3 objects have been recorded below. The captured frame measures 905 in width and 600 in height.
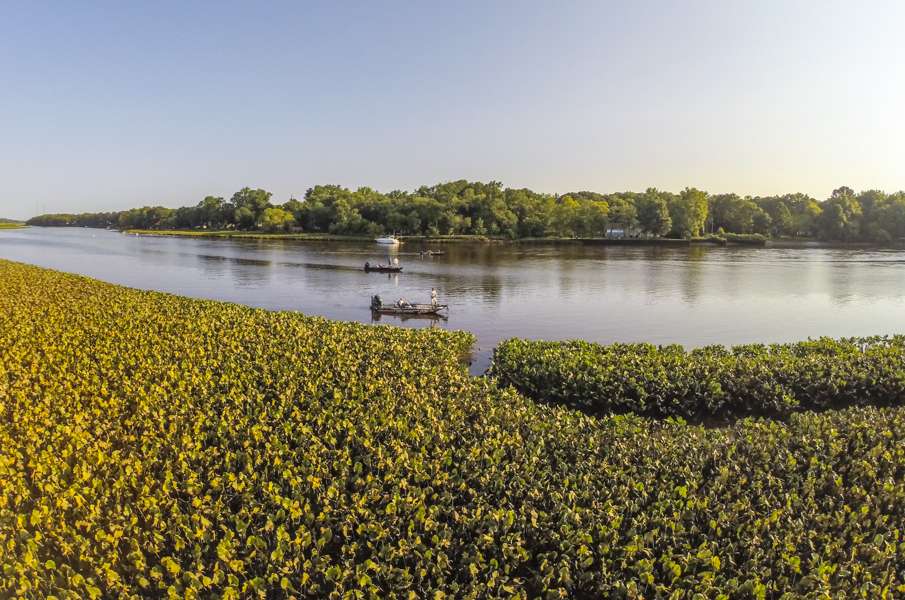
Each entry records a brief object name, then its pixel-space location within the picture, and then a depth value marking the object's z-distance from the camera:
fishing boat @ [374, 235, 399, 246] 112.11
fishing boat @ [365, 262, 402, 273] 58.70
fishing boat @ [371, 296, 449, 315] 34.81
